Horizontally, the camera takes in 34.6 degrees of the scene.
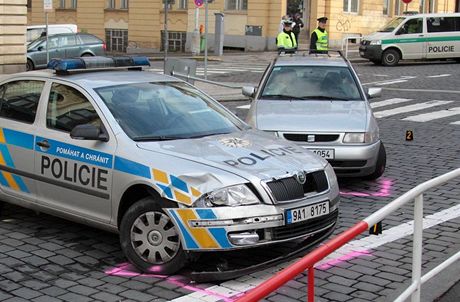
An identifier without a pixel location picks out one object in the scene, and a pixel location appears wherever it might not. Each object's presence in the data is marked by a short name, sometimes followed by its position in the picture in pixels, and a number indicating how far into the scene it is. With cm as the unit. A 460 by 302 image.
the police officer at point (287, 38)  1744
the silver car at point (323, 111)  856
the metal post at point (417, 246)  450
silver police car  538
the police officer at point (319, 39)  1828
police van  2828
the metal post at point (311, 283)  321
